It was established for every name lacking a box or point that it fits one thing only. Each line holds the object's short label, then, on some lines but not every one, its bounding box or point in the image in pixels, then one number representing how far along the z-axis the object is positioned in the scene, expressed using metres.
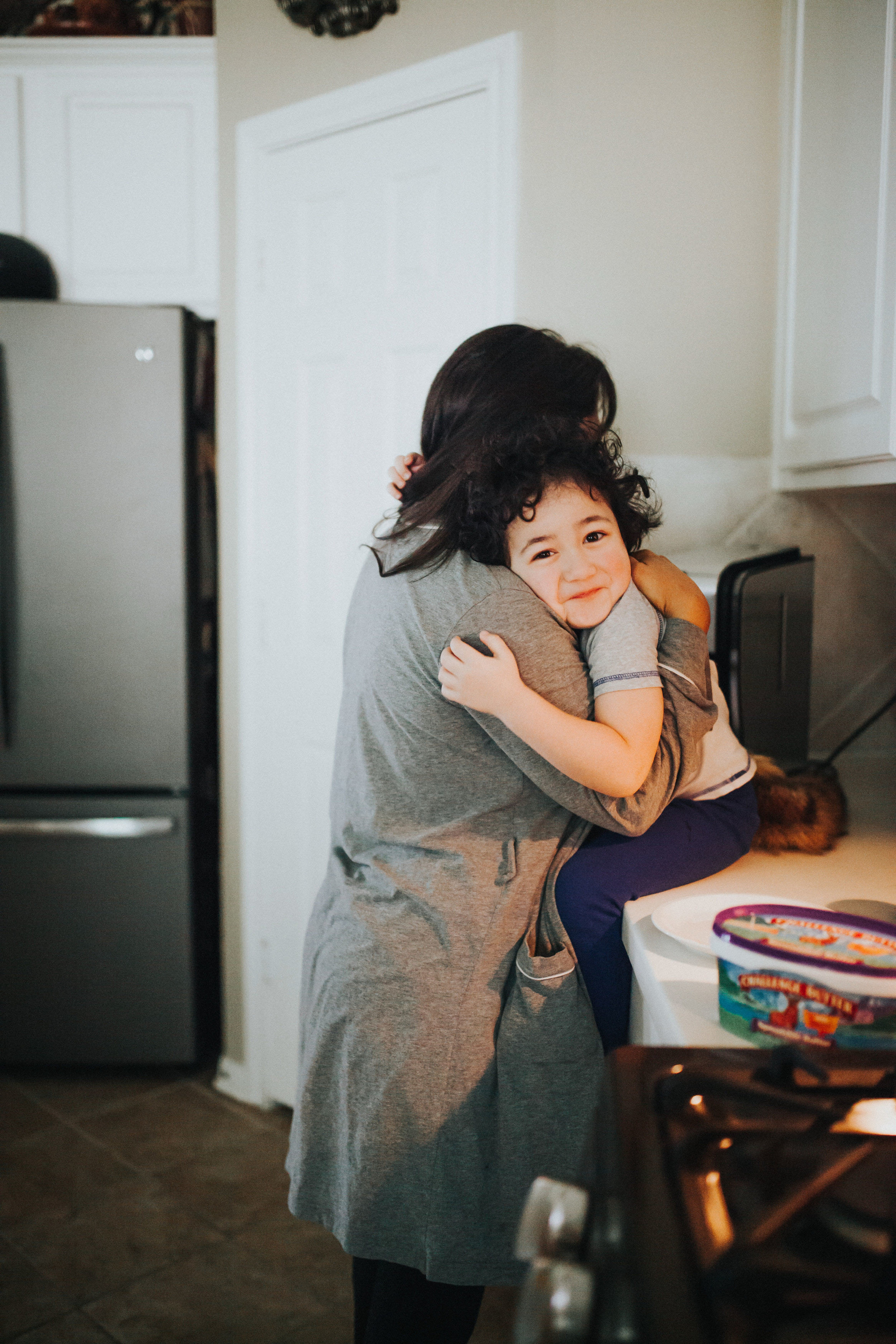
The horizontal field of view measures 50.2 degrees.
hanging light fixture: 1.86
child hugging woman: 0.96
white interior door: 1.86
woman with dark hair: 1.03
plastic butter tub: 0.72
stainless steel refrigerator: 2.17
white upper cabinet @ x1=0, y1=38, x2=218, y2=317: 2.17
